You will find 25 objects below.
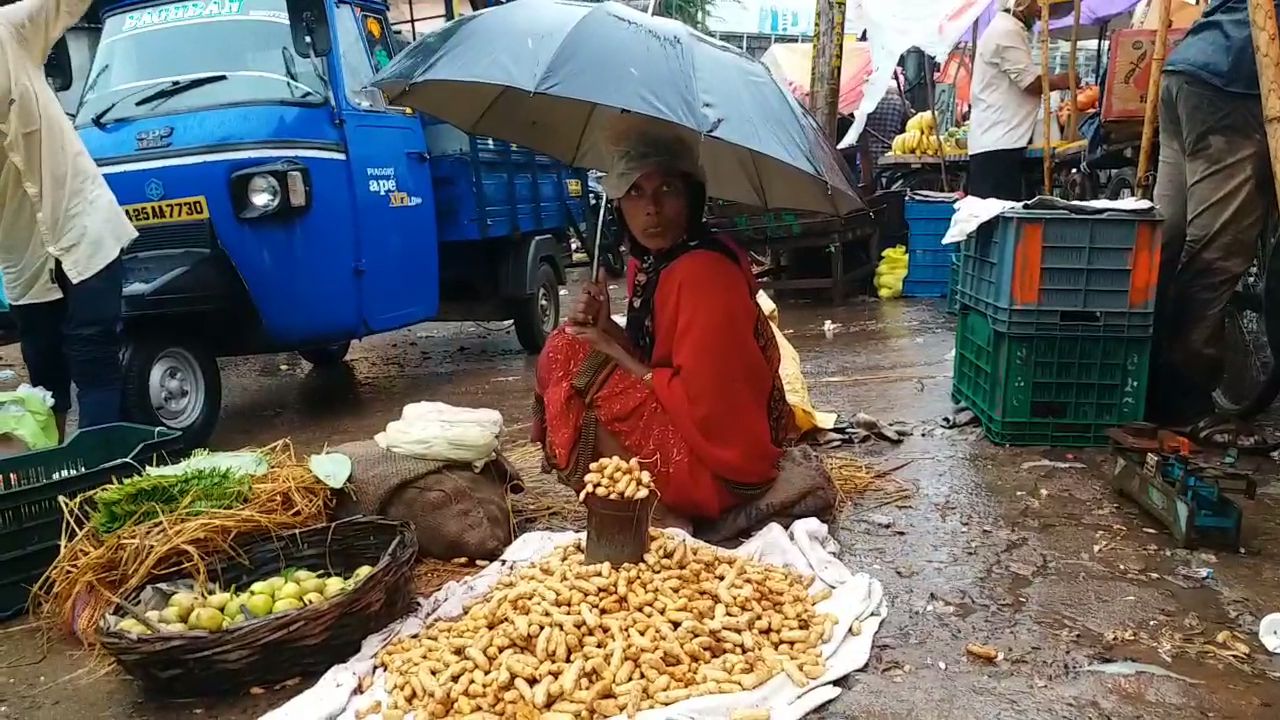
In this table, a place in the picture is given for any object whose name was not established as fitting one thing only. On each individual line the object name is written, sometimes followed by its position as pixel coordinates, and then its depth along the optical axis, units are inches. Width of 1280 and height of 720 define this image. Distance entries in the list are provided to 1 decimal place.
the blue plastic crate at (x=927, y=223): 353.7
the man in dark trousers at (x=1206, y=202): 154.6
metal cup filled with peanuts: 107.9
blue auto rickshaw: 186.9
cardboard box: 201.0
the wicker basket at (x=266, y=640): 94.3
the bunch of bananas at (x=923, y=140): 417.4
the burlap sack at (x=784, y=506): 136.6
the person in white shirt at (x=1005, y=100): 297.6
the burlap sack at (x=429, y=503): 129.3
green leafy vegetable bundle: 116.0
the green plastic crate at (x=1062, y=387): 166.6
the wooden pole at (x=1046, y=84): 230.2
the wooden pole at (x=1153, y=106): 177.2
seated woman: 123.6
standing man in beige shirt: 138.9
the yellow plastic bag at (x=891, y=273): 383.9
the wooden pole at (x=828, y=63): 299.7
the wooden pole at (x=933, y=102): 392.5
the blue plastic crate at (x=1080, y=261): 160.6
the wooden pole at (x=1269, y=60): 102.7
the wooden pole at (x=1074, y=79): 235.1
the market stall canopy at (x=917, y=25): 324.2
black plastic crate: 118.5
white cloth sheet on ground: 92.1
